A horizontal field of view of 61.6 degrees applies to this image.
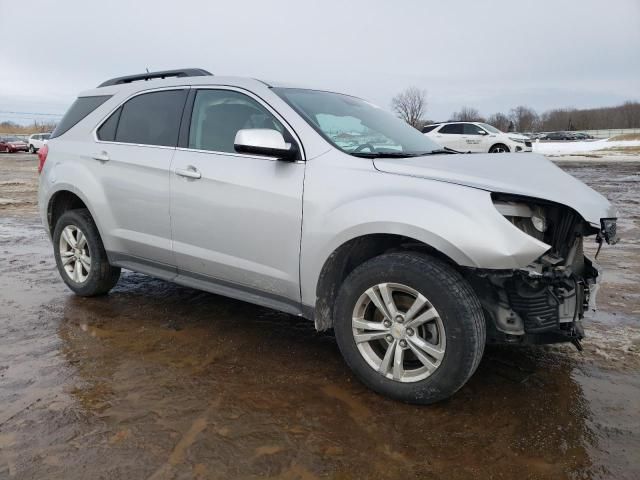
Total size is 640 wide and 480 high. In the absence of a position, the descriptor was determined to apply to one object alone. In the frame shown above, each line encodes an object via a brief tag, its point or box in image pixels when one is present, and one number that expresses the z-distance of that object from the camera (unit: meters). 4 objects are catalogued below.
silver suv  2.73
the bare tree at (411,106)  71.19
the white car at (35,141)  39.55
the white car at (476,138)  21.23
